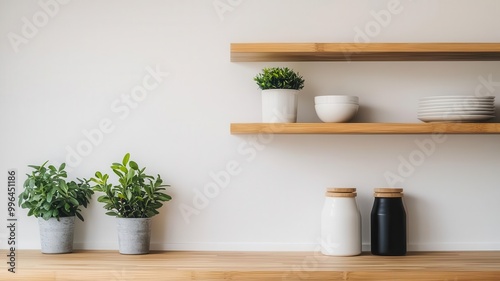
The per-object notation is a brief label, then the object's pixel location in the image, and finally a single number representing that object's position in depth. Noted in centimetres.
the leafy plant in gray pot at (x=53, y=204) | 267
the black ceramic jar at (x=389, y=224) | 265
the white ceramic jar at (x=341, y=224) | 264
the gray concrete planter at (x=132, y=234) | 265
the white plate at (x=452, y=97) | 258
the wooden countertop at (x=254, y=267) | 228
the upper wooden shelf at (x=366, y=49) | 261
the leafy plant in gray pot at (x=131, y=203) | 266
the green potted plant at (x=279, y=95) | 265
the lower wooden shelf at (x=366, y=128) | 256
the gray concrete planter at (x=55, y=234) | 269
